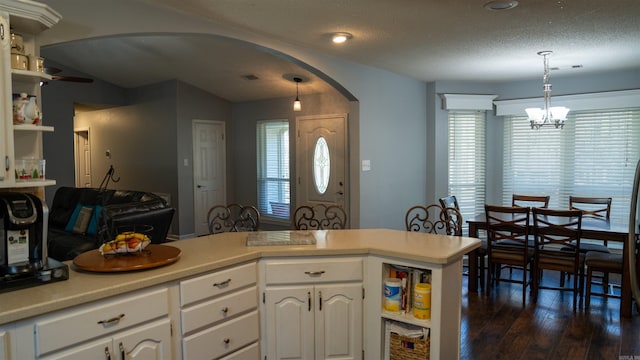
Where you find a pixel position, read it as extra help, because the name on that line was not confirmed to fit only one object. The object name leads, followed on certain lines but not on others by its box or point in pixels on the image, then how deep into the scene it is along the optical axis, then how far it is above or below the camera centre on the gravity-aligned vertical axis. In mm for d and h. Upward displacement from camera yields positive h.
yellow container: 2314 -715
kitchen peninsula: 1650 -582
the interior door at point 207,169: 7453 -23
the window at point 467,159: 6105 +103
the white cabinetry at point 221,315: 2078 -743
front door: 6398 +104
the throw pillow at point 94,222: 5062 -632
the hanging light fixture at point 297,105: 6023 +858
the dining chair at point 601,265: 3806 -874
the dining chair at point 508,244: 4090 -784
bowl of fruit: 2098 -374
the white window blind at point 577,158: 5262 +105
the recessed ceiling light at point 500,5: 2875 +1085
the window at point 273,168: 7266 -11
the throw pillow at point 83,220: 5203 -629
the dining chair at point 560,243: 3869 -747
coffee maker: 1735 -310
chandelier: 4391 +522
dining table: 3742 -637
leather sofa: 4148 -522
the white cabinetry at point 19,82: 1758 +387
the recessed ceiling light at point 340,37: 3699 +1127
